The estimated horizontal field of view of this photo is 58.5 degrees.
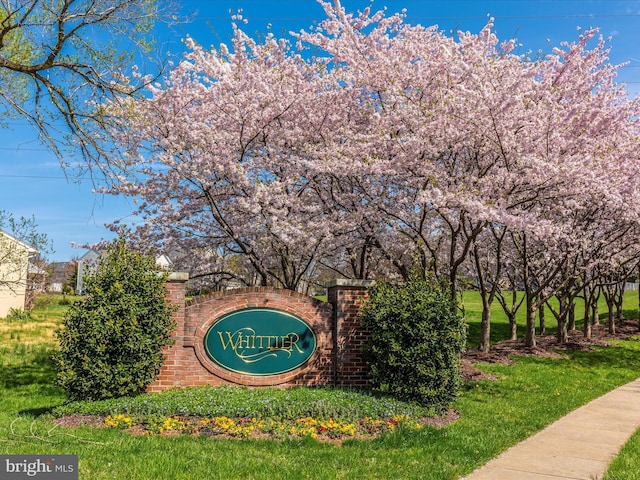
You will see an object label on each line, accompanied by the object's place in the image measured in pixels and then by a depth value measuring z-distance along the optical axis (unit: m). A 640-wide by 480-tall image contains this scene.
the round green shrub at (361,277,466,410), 10.16
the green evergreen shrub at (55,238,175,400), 9.46
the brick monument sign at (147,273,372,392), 10.84
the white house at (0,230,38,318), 16.14
